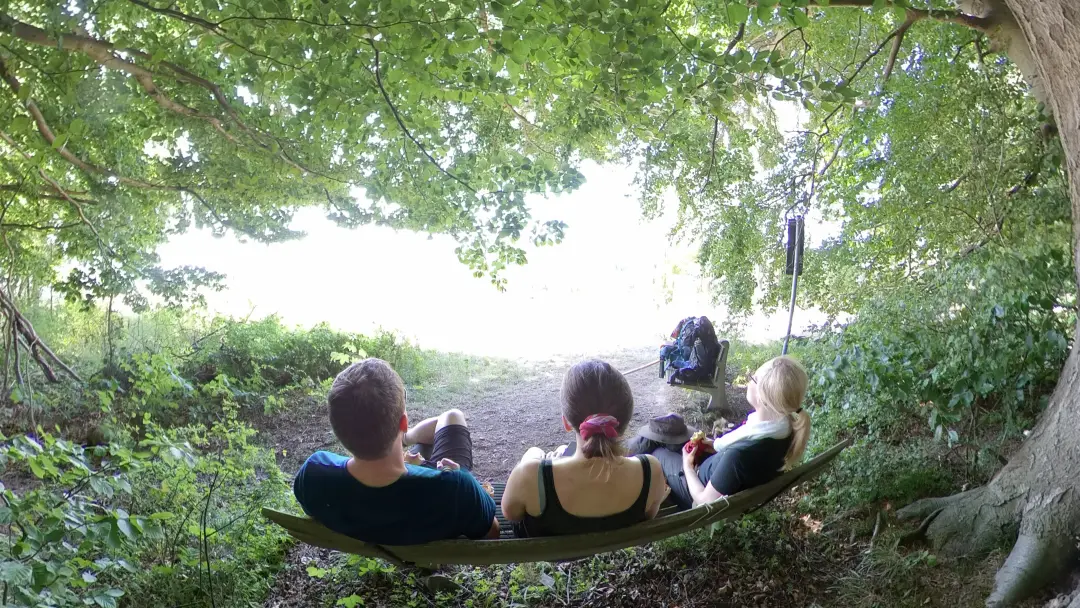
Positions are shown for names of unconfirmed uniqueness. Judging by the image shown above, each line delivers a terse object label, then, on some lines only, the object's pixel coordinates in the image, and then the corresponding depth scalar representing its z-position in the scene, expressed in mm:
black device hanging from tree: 3809
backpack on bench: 4379
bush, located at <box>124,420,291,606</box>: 2326
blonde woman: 2131
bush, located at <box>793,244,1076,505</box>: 2625
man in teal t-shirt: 1748
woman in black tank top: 1884
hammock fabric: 1803
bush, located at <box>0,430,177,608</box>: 1585
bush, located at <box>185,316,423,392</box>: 5293
